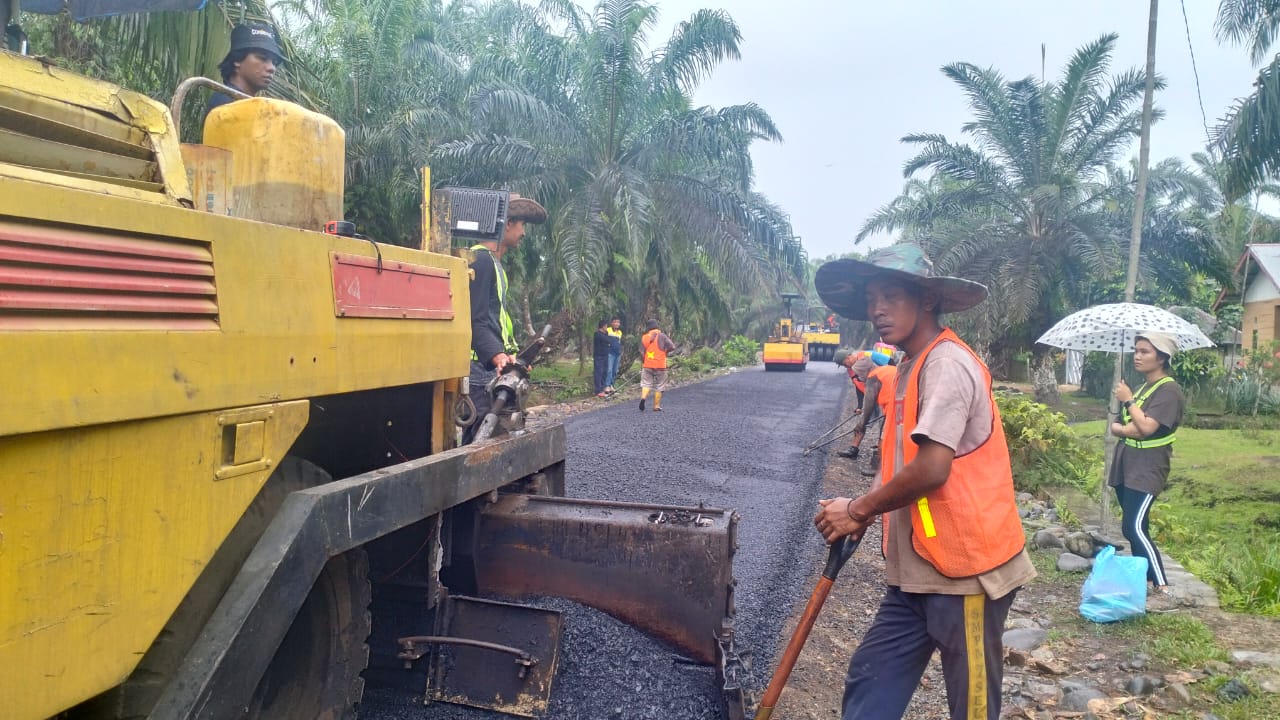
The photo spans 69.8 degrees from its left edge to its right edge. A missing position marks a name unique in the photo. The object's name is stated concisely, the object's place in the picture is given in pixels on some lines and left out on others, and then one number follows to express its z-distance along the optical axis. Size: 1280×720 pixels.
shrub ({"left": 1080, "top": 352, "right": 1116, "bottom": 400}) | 20.17
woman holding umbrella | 5.29
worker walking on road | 13.66
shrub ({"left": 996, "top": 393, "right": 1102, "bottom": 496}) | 9.79
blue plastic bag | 4.80
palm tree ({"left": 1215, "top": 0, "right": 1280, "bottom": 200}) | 9.23
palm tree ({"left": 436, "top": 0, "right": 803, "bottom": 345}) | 15.27
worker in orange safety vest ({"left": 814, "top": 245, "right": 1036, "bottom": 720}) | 2.37
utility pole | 7.10
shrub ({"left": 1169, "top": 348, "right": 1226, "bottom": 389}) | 17.92
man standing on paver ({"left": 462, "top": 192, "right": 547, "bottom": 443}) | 3.94
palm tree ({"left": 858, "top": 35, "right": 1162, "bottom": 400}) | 16.77
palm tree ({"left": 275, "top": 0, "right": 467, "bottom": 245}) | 15.05
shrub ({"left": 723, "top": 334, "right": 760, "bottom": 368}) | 35.00
